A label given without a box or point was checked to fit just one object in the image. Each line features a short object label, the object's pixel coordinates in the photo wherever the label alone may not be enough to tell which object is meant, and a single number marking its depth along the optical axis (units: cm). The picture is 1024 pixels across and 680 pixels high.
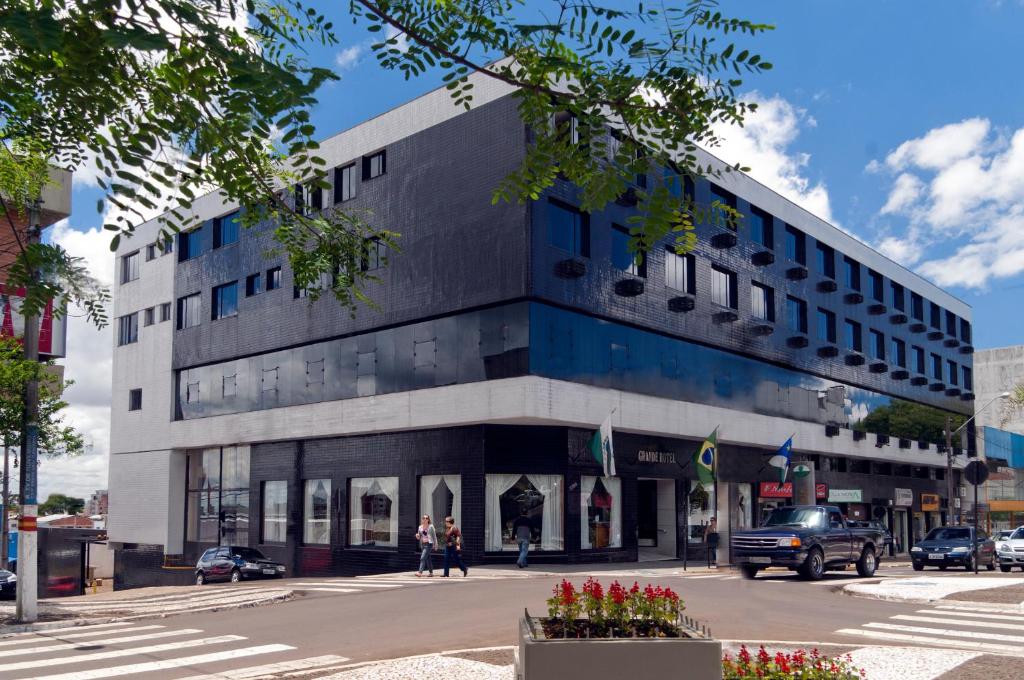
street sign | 2788
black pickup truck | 2544
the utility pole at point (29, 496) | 1691
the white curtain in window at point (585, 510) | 3359
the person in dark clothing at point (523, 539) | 3031
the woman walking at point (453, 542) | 2773
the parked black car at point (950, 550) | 3294
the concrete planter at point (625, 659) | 678
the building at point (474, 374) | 3200
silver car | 3488
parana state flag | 3112
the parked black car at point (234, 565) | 3319
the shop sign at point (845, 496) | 4939
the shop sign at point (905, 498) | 5764
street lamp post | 4783
